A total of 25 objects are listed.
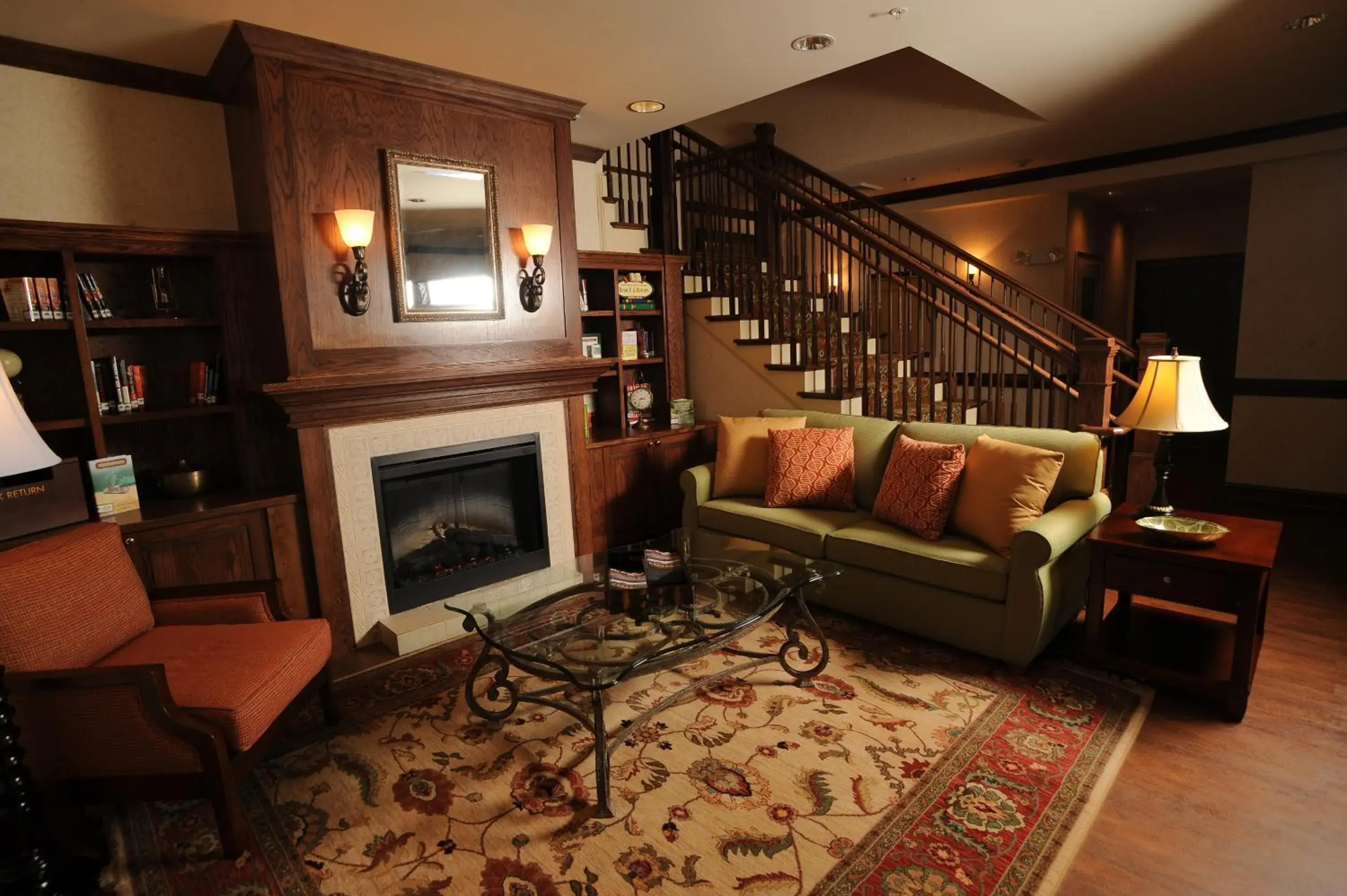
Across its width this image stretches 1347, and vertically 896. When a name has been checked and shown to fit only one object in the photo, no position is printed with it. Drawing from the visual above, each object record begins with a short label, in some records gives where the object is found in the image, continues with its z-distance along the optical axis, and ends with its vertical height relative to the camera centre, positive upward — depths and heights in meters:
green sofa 2.78 -0.99
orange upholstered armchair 1.90 -0.93
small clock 4.93 -0.40
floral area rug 1.90 -1.41
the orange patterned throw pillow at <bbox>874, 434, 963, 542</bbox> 3.18 -0.72
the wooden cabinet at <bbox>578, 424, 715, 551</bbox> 4.49 -0.91
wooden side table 2.43 -1.01
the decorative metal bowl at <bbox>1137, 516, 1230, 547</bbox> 2.59 -0.78
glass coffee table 2.25 -1.00
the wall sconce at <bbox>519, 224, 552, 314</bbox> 3.66 +0.38
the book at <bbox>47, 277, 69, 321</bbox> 2.87 +0.25
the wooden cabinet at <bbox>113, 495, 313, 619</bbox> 2.90 -0.80
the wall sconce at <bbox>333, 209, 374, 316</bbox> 3.04 +0.44
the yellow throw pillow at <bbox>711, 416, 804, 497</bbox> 4.00 -0.66
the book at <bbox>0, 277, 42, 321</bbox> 2.78 +0.25
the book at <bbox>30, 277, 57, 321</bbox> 2.83 +0.25
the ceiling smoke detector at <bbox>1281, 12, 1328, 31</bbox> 3.42 +1.44
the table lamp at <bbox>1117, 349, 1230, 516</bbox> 2.60 -0.30
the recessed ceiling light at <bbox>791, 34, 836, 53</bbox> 3.16 +1.31
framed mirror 3.31 +0.53
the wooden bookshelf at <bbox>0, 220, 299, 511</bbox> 2.91 +0.04
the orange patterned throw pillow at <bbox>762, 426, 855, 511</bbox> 3.72 -0.72
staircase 4.07 +0.26
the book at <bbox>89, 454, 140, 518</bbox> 2.95 -0.52
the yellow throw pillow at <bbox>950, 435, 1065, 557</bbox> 2.95 -0.69
